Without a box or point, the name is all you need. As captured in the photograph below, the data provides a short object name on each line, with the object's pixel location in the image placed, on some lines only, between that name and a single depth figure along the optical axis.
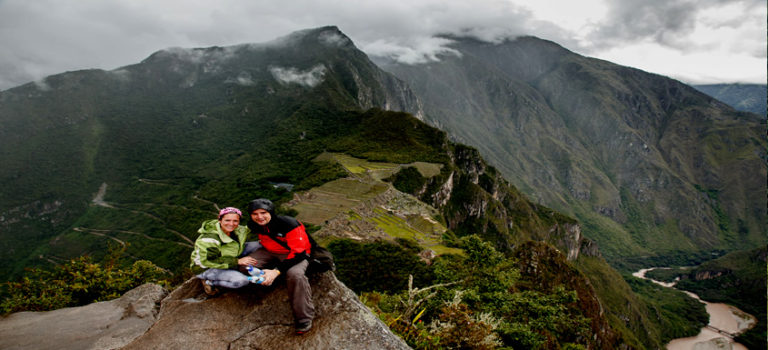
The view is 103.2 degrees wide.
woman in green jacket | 6.34
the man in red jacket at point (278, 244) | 6.25
